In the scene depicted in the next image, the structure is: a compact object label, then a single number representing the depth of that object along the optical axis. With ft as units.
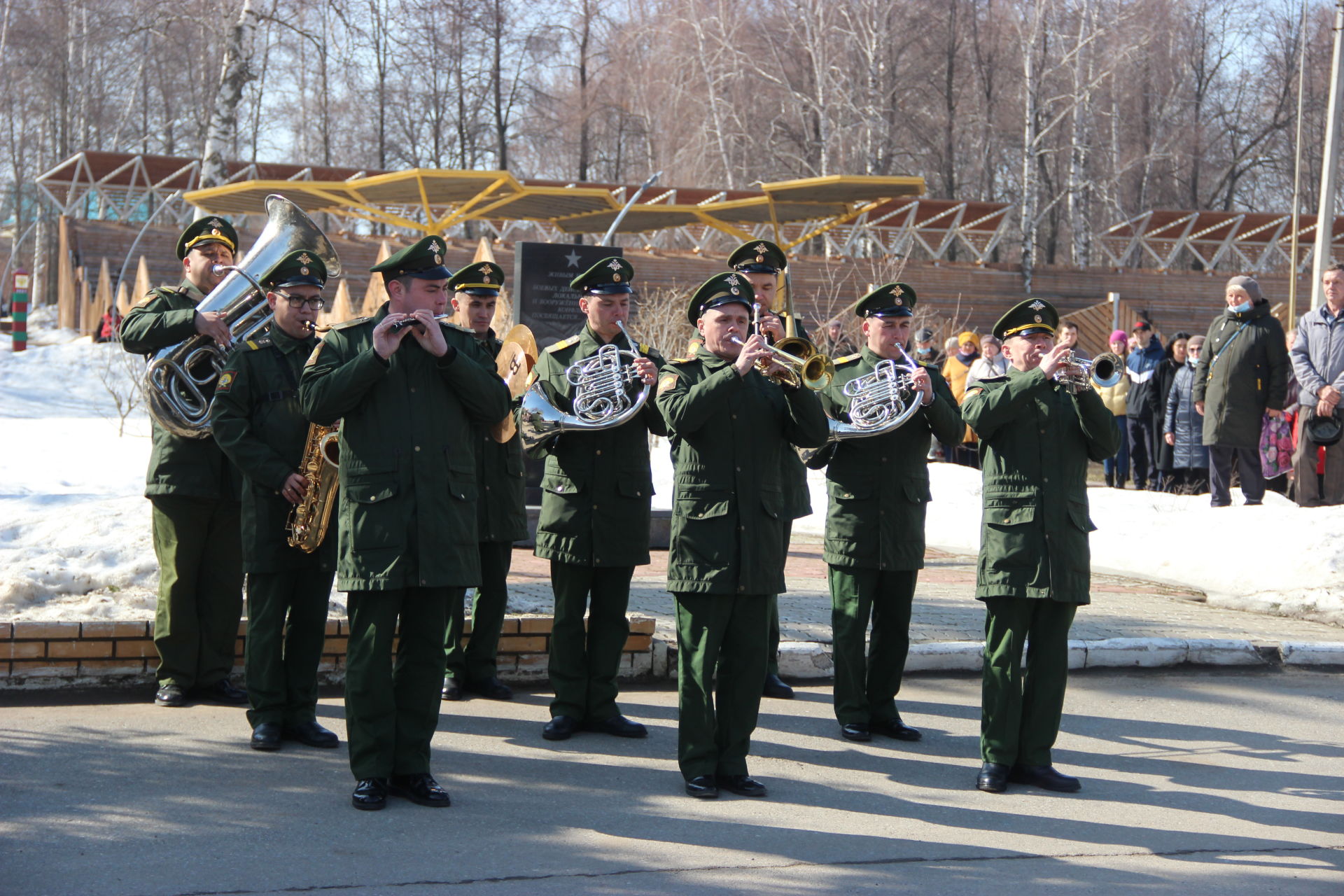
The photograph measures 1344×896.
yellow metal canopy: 66.33
